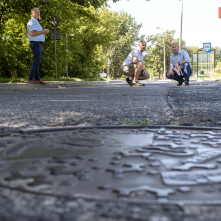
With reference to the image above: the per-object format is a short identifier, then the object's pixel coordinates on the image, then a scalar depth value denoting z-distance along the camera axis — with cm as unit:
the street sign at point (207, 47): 2579
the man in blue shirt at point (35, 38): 838
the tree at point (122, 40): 6319
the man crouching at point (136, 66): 975
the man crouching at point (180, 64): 1058
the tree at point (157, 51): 6419
